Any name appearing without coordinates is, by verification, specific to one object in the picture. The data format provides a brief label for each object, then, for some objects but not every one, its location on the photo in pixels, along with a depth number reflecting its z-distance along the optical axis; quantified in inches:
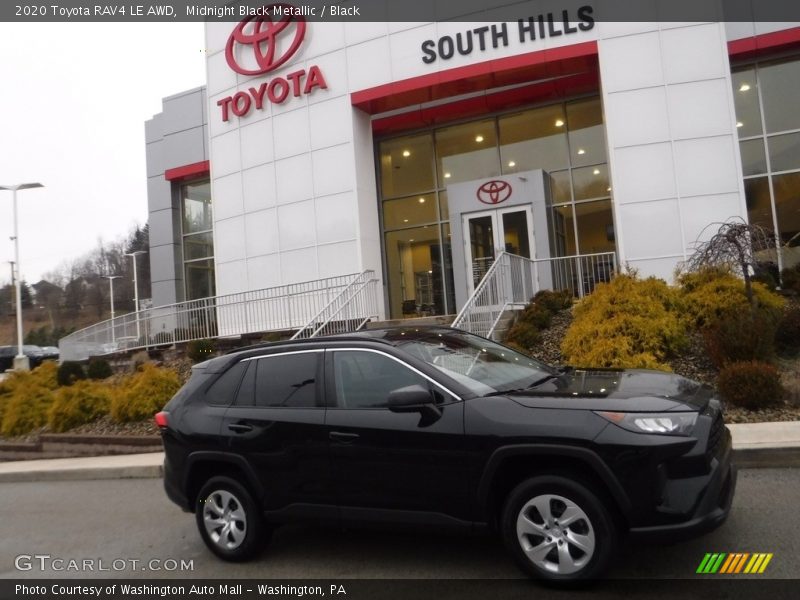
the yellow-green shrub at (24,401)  486.9
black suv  145.2
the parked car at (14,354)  1343.5
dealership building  539.2
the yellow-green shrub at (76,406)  456.4
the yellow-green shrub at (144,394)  438.9
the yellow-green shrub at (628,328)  350.6
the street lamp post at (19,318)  1083.3
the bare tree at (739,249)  379.9
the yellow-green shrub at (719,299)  378.9
